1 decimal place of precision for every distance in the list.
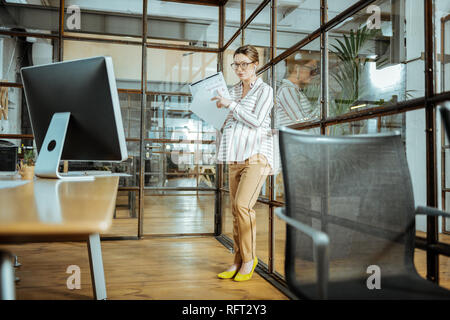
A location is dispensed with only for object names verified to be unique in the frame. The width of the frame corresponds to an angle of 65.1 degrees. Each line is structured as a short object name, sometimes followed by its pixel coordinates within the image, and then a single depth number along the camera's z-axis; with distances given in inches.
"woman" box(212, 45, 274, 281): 83.2
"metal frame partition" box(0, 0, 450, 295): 48.8
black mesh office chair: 41.4
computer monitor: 55.9
